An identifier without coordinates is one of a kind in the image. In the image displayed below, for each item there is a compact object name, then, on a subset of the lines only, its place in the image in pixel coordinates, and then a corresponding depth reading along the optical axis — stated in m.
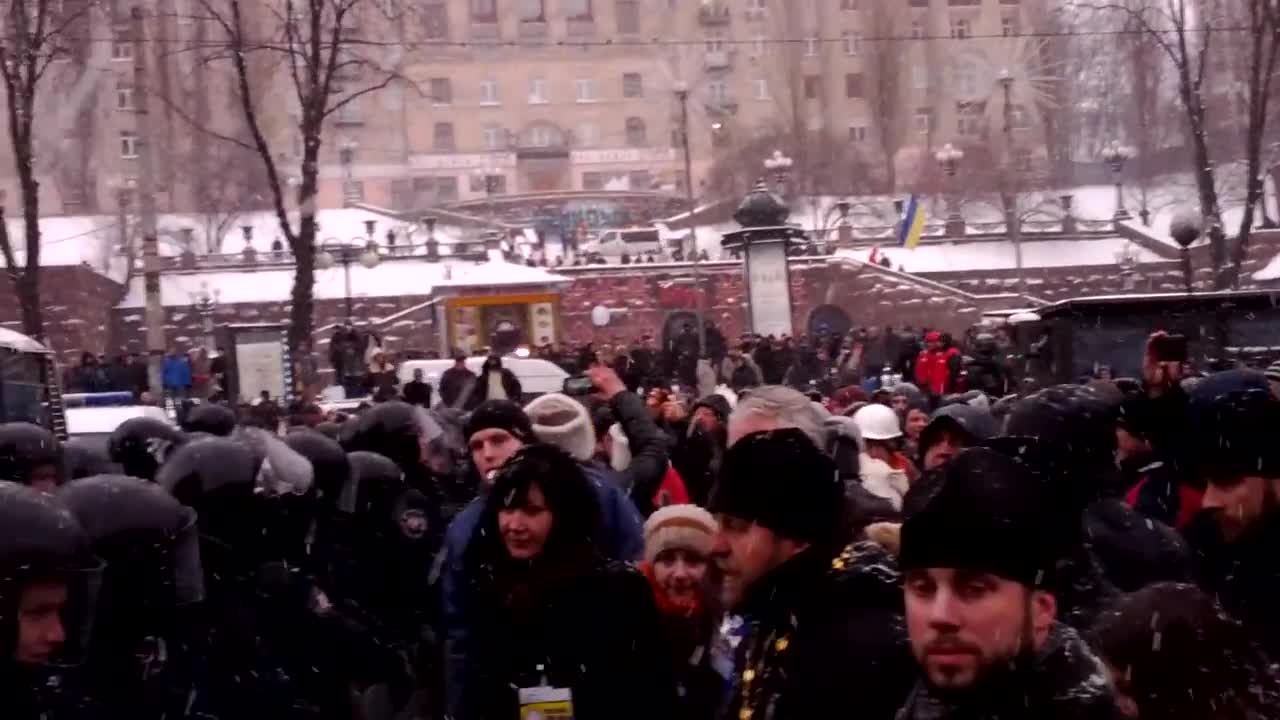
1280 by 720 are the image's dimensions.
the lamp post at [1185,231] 21.50
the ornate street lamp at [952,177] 53.84
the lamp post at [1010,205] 53.25
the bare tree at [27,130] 25.72
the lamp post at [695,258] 32.28
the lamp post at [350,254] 41.50
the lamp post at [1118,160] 46.66
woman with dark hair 4.33
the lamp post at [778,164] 44.09
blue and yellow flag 51.00
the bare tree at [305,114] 26.47
